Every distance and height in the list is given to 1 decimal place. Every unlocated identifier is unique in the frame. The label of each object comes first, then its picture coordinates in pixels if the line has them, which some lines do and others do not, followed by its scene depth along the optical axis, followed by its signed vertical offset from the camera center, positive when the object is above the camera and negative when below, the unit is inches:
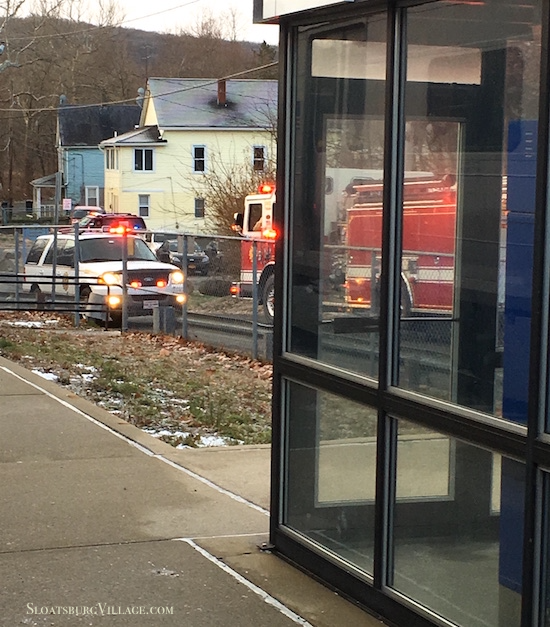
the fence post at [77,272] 693.4 -48.3
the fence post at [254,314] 516.4 -54.6
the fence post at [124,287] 652.1 -53.9
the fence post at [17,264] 757.1 -47.9
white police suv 666.2 -50.1
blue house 2854.3 +153.6
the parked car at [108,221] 1590.8 -32.5
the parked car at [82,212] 2106.3 -25.5
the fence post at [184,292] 587.2 -50.4
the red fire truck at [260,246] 605.9 -29.2
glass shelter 144.9 -16.4
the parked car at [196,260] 645.3 -40.7
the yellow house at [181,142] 2142.0 +117.3
